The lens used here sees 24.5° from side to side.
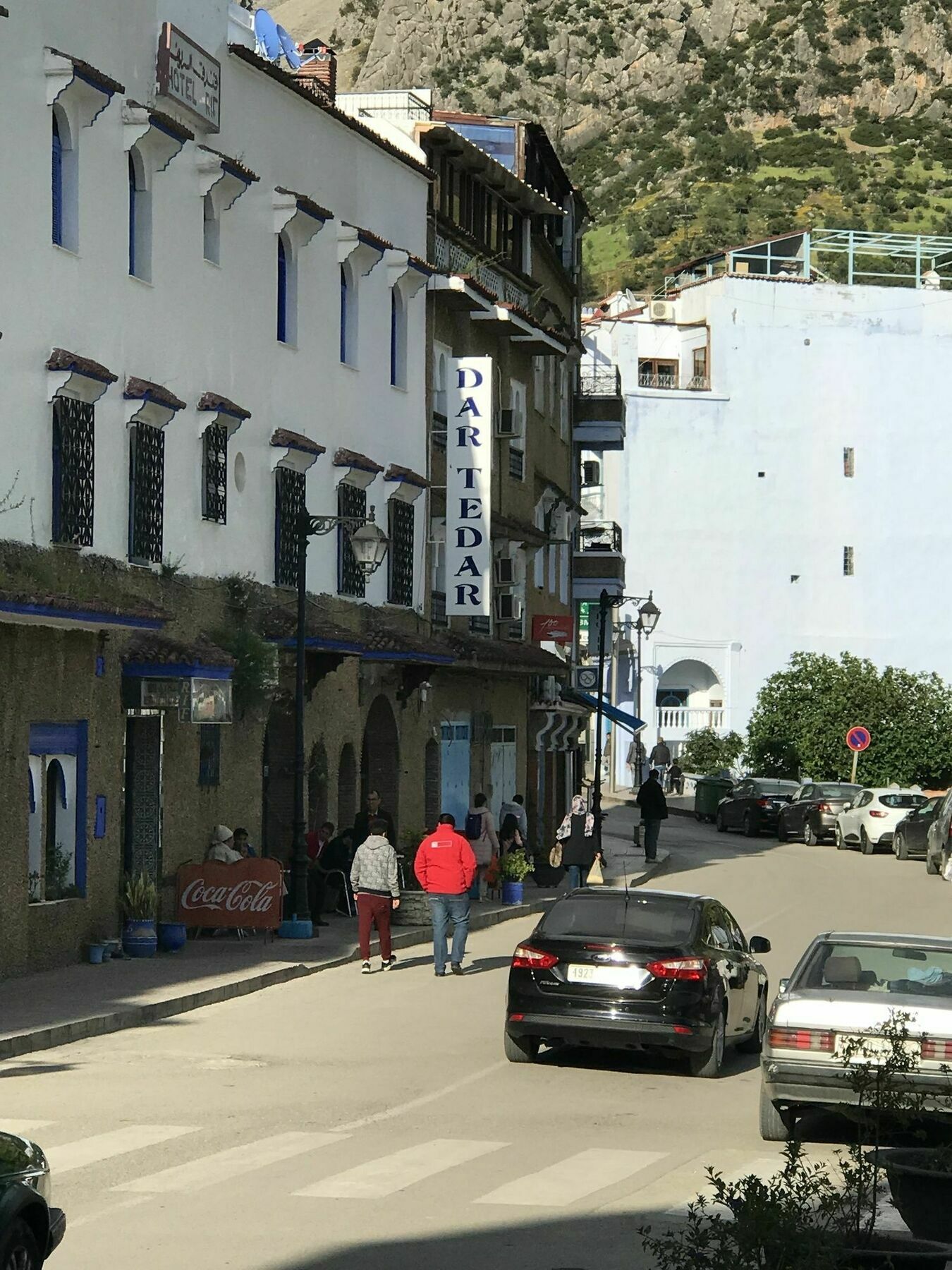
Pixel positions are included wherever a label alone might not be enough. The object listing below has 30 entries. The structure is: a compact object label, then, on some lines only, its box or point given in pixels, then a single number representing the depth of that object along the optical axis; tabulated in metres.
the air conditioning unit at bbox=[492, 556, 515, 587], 42.81
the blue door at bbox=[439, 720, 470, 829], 40.47
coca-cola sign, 26.03
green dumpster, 68.88
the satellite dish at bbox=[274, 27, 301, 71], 35.91
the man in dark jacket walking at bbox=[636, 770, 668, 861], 46.62
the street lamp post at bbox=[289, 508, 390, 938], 27.03
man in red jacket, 23.64
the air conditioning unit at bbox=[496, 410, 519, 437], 43.47
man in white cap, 27.39
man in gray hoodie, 23.45
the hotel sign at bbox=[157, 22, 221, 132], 26.95
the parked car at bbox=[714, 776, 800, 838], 61.84
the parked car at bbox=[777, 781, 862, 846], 56.12
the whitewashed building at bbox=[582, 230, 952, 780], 87.06
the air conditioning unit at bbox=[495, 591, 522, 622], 43.25
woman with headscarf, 34.31
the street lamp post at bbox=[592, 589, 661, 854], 44.12
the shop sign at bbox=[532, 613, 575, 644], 47.47
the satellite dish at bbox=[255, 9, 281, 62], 34.56
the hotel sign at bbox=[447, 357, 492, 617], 37.75
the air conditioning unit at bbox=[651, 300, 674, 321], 92.38
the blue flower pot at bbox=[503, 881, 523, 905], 34.81
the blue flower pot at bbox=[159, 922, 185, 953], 24.86
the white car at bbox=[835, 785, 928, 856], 52.09
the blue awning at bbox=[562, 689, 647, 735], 57.54
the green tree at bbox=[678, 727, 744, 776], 82.38
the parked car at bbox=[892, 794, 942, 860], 49.06
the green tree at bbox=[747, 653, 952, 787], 70.12
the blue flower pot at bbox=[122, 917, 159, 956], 24.30
